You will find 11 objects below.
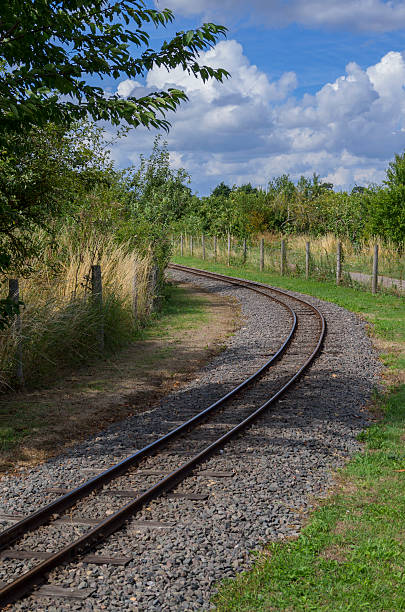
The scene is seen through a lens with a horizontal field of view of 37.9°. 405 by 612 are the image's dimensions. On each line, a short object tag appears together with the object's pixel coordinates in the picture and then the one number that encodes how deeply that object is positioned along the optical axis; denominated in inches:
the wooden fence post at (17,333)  369.3
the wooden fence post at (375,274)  860.6
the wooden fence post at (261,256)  1267.2
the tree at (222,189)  3575.3
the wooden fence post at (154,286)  683.4
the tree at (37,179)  338.0
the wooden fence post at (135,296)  609.7
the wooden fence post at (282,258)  1183.6
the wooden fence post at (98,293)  494.0
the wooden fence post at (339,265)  990.5
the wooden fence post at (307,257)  1091.3
